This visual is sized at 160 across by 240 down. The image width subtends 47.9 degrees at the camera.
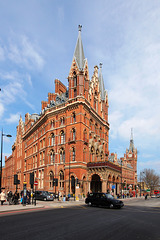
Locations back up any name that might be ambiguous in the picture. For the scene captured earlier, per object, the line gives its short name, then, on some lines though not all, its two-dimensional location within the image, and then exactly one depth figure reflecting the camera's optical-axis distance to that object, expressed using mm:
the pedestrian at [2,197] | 18998
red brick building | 33998
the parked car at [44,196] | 28120
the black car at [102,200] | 17904
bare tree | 86806
